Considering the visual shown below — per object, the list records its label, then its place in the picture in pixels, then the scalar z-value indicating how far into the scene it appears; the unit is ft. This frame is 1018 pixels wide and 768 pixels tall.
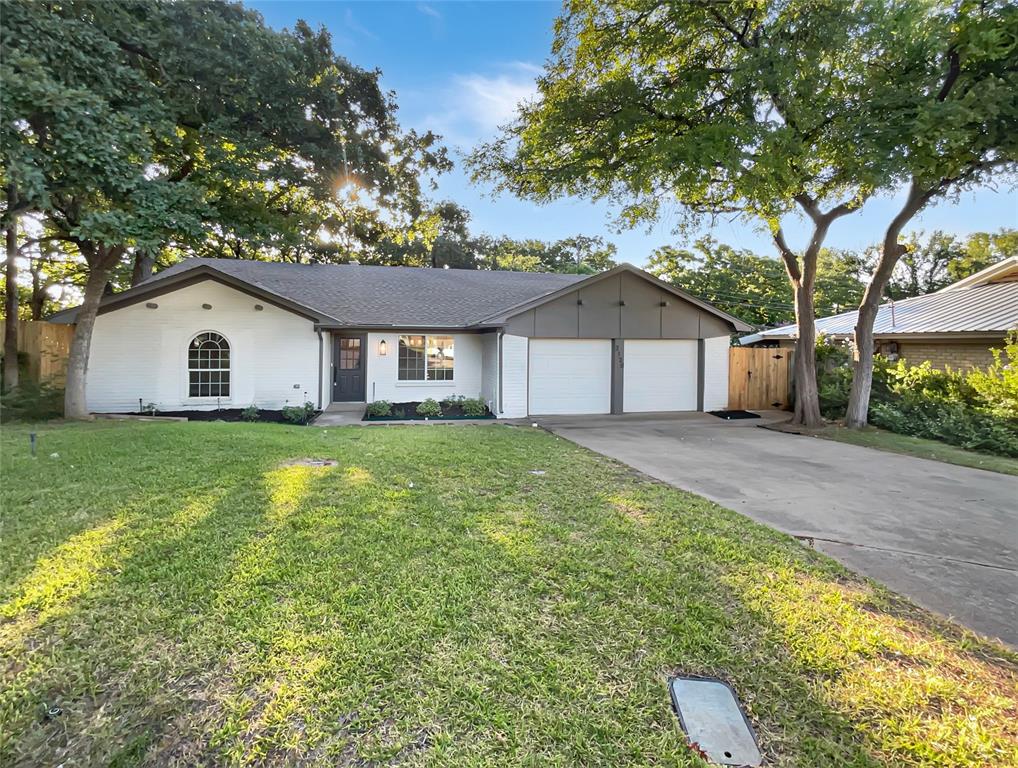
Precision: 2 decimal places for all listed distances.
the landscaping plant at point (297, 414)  38.95
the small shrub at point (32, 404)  34.96
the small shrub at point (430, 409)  42.34
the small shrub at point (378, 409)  41.11
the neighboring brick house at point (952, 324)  40.27
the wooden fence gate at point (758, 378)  50.01
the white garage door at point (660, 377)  46.85
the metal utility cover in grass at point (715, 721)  6.89
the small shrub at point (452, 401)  45.91
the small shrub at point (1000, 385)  30.96
